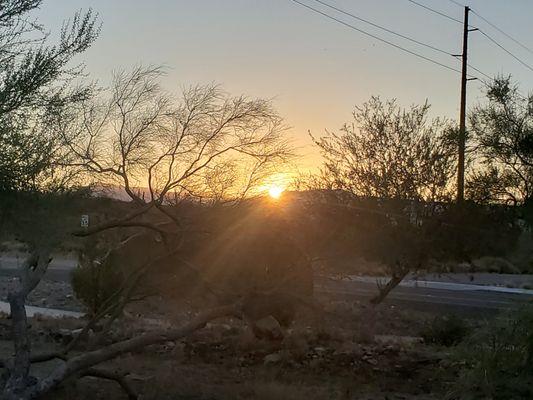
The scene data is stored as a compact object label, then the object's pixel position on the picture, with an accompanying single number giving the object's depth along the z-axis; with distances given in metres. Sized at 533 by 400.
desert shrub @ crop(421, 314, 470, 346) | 17.85
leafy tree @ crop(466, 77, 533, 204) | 16.18
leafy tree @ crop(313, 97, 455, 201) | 18.06
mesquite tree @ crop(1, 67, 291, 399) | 10.00
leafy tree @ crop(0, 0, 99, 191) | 10.46
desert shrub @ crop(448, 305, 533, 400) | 10.10
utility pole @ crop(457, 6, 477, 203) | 18.12
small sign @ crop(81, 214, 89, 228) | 15.27
